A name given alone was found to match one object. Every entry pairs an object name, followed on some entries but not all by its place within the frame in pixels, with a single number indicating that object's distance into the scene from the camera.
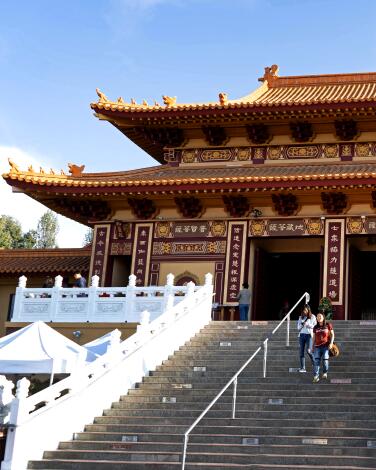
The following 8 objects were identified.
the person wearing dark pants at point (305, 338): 17.78
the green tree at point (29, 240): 65.44
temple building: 25.47
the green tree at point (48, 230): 66.88
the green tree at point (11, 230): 64.38
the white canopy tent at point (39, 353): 17.83
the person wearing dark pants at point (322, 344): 17.08
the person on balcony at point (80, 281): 25.36
